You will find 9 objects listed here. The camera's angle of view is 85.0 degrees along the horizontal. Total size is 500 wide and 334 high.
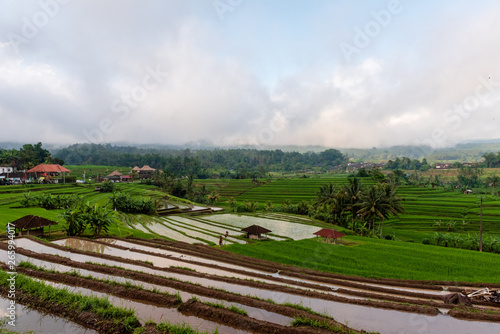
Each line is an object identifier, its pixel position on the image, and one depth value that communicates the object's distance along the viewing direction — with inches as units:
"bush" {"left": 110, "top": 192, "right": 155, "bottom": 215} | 1535.4
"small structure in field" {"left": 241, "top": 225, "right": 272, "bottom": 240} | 1051.3
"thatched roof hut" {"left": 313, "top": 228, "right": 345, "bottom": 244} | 962.7
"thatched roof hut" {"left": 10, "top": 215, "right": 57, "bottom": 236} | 788.0
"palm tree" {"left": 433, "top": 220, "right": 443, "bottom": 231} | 1609.4
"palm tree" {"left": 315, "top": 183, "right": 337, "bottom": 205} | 1627.7
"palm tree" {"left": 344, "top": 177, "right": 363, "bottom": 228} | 1477.2
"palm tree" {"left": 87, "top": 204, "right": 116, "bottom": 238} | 881.5
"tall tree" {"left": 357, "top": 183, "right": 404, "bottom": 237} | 1318.9
